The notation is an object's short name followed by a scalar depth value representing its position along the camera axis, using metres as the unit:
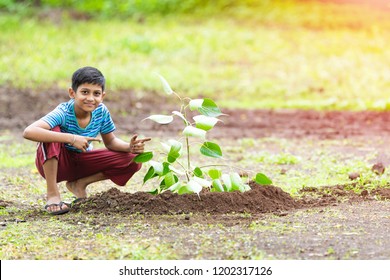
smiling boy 11.02
